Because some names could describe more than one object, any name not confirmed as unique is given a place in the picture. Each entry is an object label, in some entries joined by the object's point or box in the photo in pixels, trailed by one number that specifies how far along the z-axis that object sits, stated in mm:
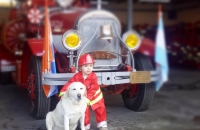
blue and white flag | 5055
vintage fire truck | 4227
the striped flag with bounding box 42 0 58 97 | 4160
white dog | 3497
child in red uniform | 3859
